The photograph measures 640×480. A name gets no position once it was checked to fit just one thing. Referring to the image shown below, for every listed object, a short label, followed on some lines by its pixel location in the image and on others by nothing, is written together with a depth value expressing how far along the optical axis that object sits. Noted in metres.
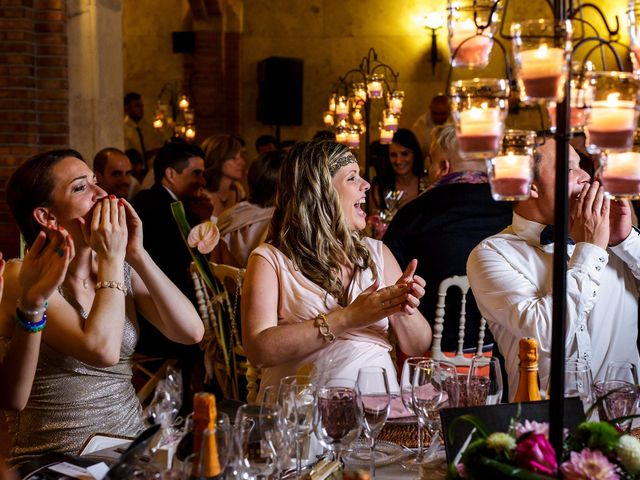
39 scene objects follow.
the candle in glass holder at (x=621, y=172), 1.51
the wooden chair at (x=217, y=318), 3.78
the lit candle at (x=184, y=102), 11.90
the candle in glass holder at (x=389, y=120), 7.54
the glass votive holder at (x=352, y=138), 7.28
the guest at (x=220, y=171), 5.85
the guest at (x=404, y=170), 6.17
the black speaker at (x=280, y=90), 11.12
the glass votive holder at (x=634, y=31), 1.59
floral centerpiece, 1.28
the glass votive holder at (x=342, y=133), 7.29
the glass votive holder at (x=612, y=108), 1.38
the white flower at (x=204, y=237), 3.80
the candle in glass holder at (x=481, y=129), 1.44
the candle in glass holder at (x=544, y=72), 1.34
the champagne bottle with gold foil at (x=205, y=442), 1.42
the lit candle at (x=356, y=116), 8.38
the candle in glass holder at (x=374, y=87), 7.53
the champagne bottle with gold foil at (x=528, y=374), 1.87
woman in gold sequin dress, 2.37
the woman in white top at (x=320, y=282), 2.60
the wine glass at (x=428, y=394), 1.75
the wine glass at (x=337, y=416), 1.62
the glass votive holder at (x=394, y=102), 7.57
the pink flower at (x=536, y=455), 1.28
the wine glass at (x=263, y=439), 1.55
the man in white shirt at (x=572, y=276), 2.55
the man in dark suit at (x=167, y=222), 4.50
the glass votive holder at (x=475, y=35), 1.65
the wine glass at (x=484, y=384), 1.76
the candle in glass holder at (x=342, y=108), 8.26
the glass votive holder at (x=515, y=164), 1.52
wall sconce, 11.41
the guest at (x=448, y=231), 3.64
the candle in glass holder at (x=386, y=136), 7.56
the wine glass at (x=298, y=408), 1.62
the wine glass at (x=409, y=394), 1.79
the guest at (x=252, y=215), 4.66
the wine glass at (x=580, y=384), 1.83
